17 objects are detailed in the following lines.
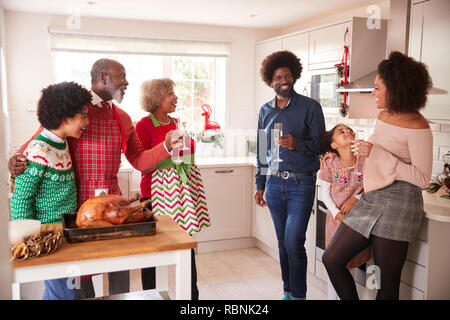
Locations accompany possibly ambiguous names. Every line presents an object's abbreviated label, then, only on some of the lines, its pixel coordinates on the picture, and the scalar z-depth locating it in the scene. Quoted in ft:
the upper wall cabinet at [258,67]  13.72
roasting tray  4.07
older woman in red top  6.82
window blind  12.63
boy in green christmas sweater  4.83
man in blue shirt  7.80
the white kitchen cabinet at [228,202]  12.28
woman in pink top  5.96
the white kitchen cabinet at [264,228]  11.79
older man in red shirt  5.78
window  13.00
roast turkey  4.17
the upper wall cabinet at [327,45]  10.50
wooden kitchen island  3.70
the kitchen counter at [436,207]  6.36
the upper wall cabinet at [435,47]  7.72
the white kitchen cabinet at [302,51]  12.03
